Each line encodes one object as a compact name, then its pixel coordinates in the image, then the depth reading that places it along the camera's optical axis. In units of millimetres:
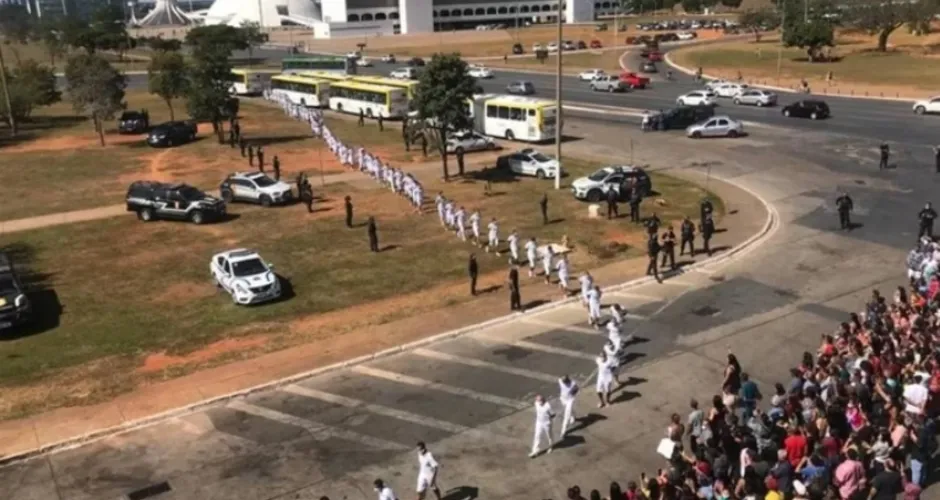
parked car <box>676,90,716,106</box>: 61531
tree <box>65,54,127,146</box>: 53531
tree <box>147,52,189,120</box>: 60084
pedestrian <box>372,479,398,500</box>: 12680
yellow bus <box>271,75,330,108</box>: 68062
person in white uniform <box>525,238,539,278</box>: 26250
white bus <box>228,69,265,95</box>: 79750
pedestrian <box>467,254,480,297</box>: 24438
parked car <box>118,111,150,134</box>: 58875
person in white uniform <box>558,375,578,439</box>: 15953
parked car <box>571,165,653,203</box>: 34781
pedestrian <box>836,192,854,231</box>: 29781
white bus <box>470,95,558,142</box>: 49562
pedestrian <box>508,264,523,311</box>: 22984
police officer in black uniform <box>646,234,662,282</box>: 25375
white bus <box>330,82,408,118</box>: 60500
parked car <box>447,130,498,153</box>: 45406
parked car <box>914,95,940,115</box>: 54875
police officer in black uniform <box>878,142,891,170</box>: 38750
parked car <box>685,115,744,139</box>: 49469
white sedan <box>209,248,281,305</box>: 24875
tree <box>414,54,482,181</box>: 38344
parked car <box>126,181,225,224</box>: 33875
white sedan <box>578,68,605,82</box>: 78650
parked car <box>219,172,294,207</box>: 36406
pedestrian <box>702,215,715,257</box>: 27875
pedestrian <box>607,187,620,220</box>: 32906
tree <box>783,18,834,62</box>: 86125
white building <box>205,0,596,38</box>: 169000
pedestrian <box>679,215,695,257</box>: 27516
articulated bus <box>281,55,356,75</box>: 86250
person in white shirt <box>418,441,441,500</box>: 13773
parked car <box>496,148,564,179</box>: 40156
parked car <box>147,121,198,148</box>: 52906
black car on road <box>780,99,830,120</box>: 54688
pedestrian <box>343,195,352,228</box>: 32031
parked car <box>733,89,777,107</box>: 61781
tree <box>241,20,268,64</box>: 117188
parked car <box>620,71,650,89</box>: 75862
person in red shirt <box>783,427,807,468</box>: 13086
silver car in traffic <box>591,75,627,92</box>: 74250
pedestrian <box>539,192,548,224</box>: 31906
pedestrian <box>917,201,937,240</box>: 26931
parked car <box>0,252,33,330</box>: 23094
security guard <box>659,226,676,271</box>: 26062
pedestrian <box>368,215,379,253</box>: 28906
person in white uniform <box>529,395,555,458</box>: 15203
